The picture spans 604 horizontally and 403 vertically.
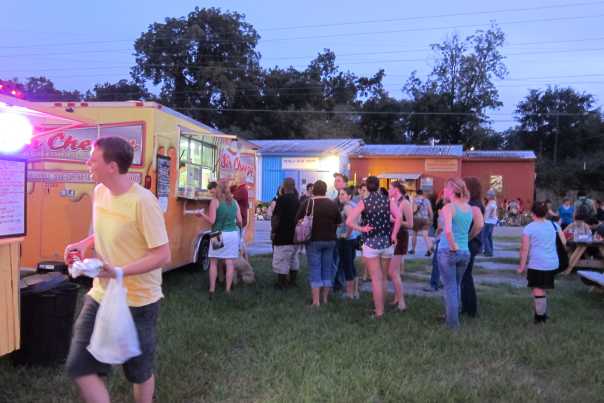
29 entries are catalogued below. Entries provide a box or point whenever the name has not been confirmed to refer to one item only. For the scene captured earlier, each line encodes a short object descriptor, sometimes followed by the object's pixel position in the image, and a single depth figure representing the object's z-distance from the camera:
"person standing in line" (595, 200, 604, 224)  13.39
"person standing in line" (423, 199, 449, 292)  8.61
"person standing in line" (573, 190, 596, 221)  11.32
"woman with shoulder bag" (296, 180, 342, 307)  7.24
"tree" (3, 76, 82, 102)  50.45
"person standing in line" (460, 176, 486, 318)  6.85
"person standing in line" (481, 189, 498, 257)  13.17
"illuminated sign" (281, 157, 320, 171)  29.27
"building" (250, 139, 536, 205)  29.34
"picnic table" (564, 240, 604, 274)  10.00
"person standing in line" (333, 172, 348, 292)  8.35
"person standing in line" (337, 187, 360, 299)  7.91
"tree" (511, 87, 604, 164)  50.44
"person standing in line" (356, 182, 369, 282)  7.77
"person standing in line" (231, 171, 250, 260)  10.03
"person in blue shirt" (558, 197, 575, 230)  13.80
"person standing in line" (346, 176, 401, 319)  6.57
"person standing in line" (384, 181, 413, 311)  7.03
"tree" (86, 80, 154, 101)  49.25
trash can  4.49
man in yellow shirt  2.86
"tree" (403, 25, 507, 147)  46.78
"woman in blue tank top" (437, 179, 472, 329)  6.16
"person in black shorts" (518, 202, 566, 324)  6.50
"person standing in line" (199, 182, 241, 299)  7.72
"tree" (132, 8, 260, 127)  47.31
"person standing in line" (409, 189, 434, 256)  12.91
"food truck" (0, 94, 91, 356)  3.93
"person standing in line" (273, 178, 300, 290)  8.22
